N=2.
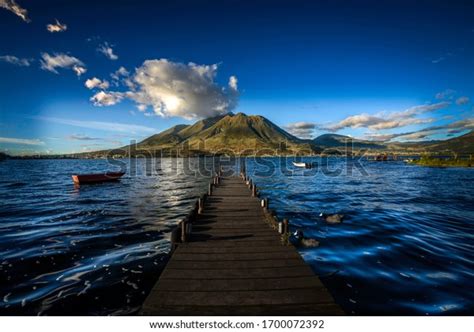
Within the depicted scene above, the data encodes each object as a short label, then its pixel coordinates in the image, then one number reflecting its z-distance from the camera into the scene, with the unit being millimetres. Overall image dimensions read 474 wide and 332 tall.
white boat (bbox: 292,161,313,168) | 98650
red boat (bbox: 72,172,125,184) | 46312
